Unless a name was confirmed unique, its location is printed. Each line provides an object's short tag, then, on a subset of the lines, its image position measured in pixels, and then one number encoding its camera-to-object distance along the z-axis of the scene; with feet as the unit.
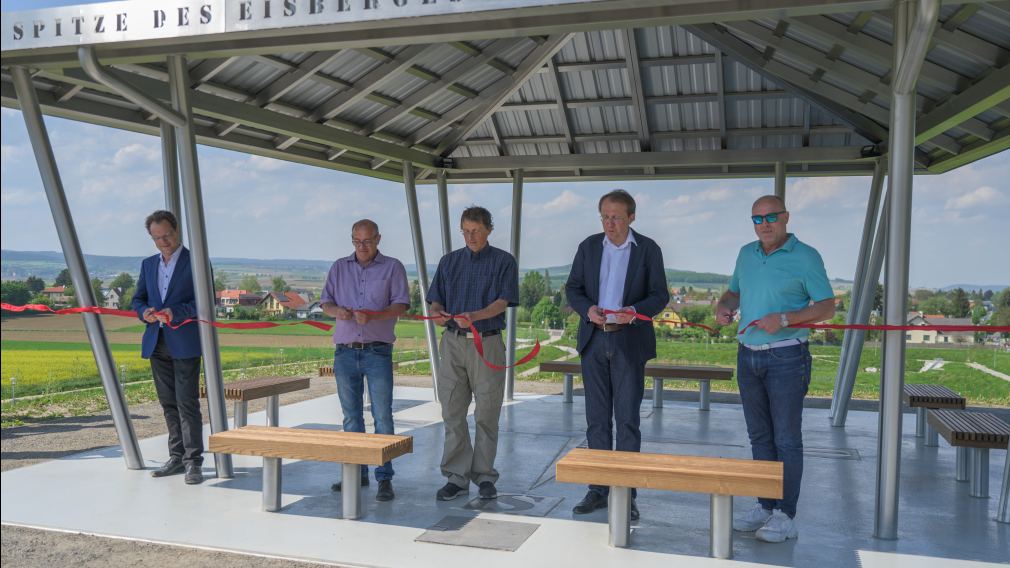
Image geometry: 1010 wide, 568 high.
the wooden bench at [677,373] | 28.73
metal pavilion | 13.97
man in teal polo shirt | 13.24
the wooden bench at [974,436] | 16.25
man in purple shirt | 16.56
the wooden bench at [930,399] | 22.43
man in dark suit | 14.70
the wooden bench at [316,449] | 14.44
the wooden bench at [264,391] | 21.75
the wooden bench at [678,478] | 12.00
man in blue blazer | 17.75
